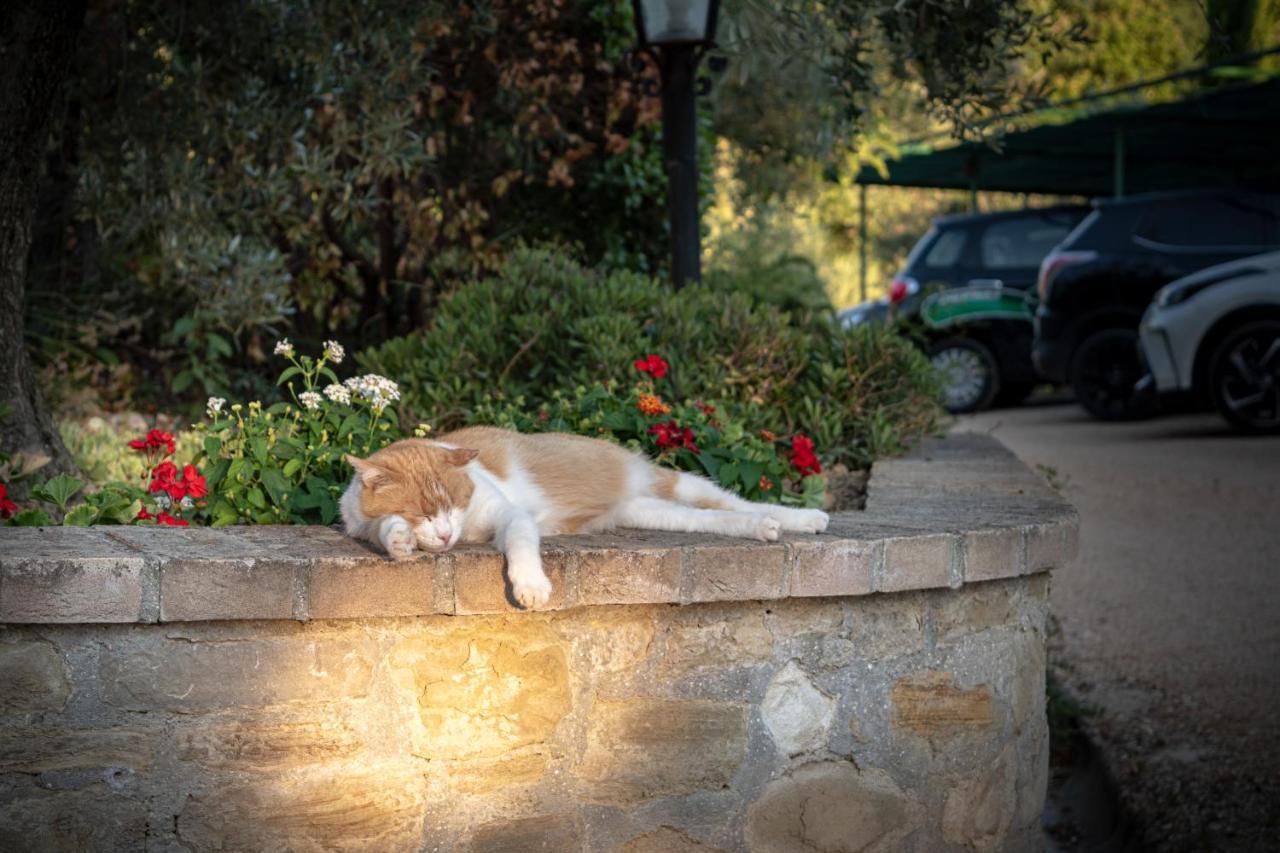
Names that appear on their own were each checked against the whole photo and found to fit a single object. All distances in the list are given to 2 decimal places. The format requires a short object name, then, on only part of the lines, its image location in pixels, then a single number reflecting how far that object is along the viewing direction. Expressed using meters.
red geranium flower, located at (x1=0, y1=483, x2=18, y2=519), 4.11
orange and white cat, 3.35
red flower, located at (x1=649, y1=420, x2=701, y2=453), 4.91
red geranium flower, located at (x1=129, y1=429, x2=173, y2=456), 4.49
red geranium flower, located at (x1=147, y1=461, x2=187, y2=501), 4.12
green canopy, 15.82
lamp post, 6.66
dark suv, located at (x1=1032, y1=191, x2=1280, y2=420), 12.77
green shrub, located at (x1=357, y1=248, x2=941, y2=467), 6.07
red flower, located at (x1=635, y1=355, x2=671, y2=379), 5.61
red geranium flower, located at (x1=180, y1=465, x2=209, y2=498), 4.14
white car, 11.48
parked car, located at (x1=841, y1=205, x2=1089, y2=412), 14.63
